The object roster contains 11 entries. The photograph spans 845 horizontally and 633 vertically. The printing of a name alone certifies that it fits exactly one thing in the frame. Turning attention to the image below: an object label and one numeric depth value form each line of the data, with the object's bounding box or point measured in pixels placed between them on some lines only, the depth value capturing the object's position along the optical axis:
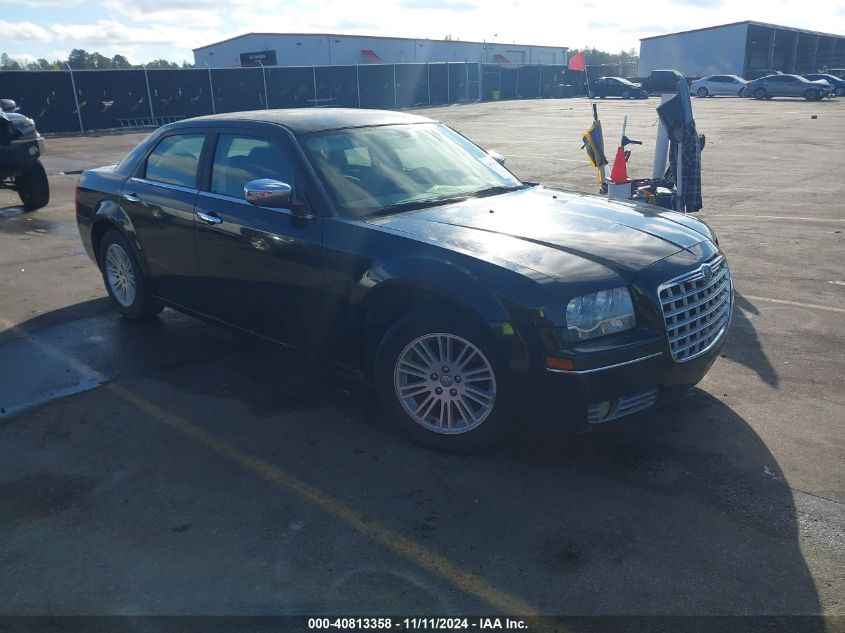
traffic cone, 8.31
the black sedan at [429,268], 3.60
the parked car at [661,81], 50.28
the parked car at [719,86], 49.19
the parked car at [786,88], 42.50
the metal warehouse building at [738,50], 67.88
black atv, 11.16
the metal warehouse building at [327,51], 62.53
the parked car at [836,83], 46.69
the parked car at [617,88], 52.84
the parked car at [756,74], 57.84
